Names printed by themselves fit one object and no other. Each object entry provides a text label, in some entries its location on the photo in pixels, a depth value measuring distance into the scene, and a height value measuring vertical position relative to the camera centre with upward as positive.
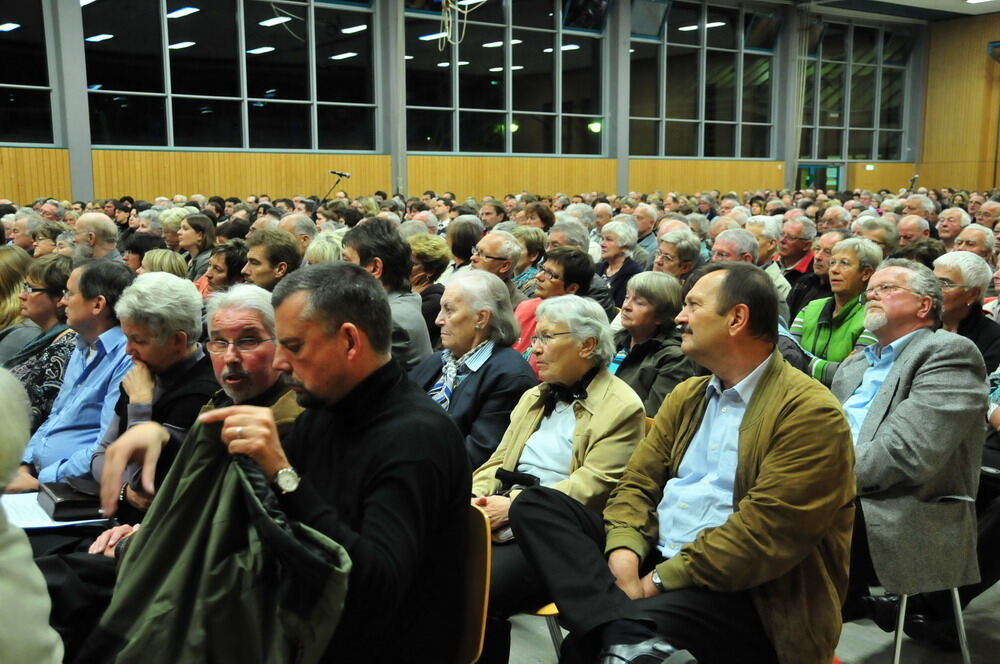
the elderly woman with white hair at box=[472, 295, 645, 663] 2.74 -0.77
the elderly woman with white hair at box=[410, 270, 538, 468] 3.23 -0.66
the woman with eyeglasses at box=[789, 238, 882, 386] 4.50 -0.62
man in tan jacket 2.15 -0.87
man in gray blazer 2.71 -0.88
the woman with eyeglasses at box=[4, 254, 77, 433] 3.67 -0.62
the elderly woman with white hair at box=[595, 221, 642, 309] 6.16 -0.45
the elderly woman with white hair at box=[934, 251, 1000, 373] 3.98 -0.50
